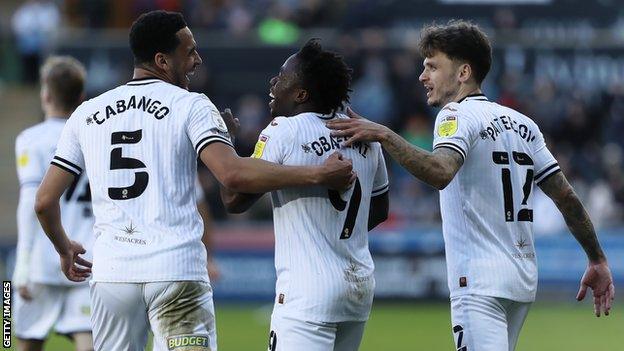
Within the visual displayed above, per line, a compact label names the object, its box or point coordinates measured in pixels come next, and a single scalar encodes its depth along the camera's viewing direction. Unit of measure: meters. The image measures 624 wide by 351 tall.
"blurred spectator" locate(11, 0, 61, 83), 49.91
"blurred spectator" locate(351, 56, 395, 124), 45.00
